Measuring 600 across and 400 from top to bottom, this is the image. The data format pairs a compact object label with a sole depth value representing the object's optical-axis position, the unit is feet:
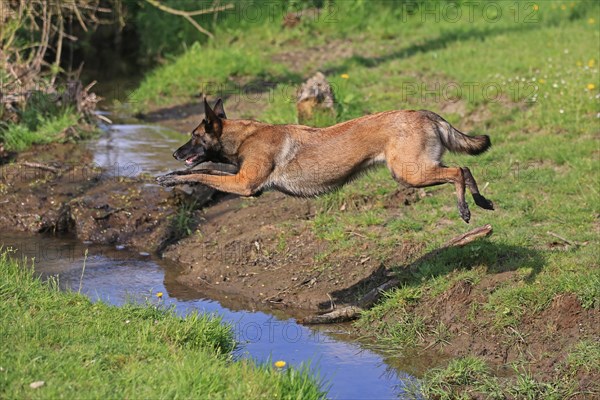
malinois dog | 49.47
